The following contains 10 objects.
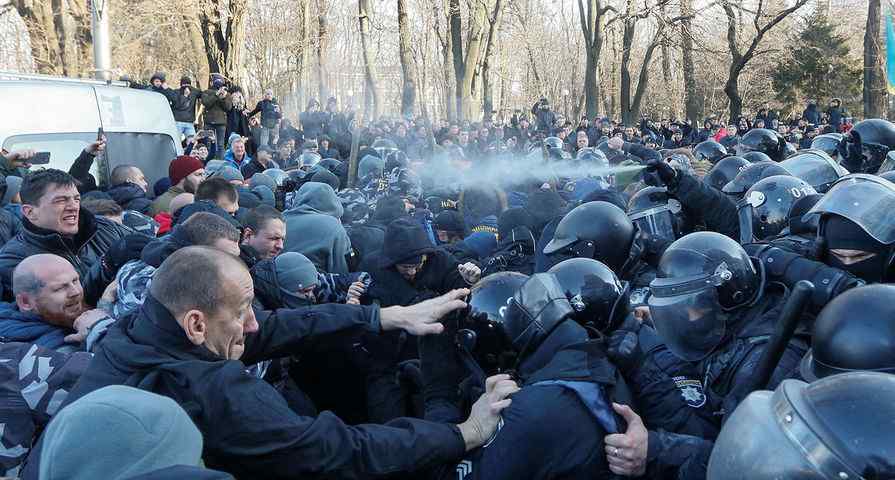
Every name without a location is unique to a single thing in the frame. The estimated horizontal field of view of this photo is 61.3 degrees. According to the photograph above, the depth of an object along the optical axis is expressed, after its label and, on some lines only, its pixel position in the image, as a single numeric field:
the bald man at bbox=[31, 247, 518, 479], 2.24
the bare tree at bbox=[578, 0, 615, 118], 27.44
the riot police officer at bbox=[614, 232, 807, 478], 3.03
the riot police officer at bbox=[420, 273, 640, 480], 2.42
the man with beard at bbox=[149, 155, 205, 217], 7.18
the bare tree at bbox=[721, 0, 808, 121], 23.84
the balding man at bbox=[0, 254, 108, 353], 3.66
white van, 7.49
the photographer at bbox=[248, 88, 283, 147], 16.84
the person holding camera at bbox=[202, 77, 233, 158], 15.41
